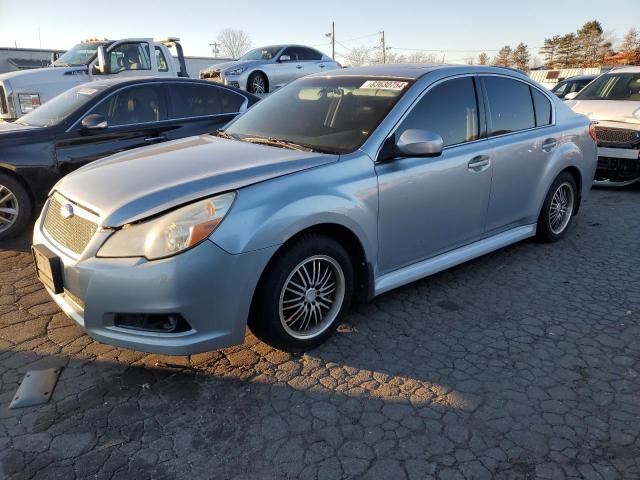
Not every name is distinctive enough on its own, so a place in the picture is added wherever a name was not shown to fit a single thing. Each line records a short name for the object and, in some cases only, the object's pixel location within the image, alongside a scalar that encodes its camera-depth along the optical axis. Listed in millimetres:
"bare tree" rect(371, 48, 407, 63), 71631
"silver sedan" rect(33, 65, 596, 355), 2703
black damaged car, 5242
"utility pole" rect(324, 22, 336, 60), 66312
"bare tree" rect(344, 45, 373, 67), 73300
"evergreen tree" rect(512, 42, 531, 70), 75438
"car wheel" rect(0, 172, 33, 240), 5180
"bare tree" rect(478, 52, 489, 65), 79594
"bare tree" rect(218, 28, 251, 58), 79312
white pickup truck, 9100
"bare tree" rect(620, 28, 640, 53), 60278
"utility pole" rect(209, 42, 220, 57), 80469
